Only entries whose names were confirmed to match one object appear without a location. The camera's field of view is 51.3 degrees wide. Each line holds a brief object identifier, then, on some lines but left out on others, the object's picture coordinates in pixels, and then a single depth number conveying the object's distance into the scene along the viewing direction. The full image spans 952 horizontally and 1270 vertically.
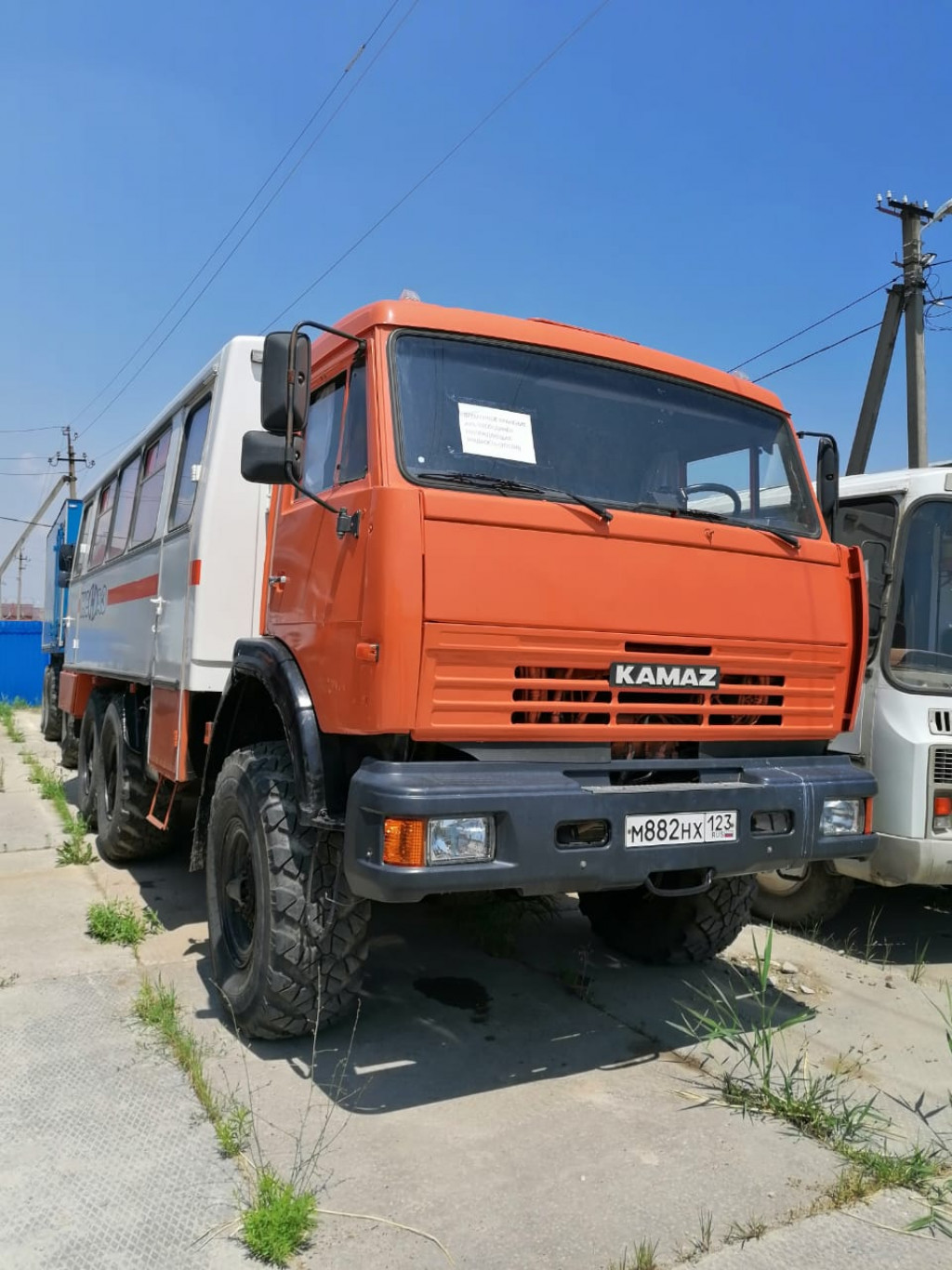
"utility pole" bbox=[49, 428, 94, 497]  44.34
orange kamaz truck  2.95
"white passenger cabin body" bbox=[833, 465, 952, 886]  4.59
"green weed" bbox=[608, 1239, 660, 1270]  2.39
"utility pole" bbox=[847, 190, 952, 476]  12.86
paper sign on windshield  3.28
